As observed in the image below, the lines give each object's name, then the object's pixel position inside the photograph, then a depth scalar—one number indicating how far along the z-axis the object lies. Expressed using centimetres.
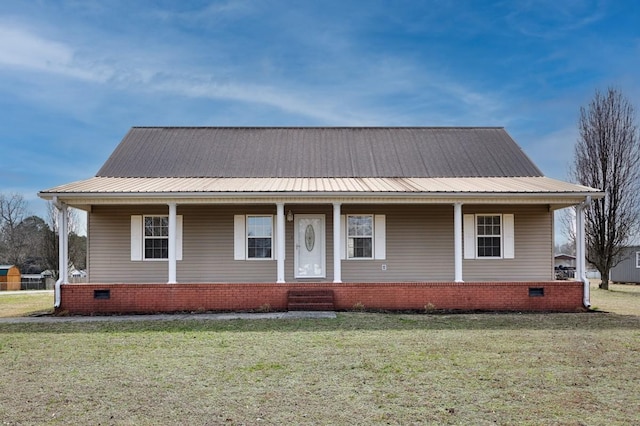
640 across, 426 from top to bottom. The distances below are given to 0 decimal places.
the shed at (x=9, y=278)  3516
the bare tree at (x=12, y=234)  4941
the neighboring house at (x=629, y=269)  3278
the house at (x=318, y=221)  1359
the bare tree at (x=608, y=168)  2545
